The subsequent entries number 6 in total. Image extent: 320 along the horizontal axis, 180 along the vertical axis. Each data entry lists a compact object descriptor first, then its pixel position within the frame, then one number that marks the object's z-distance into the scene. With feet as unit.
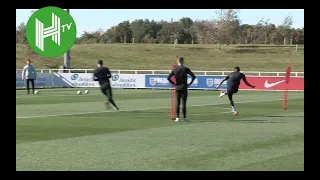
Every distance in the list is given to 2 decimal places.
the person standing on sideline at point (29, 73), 112.88
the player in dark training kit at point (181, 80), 63.62
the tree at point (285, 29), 352.90
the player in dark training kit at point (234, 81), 75.25
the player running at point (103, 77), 75.61
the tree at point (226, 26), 340.80
